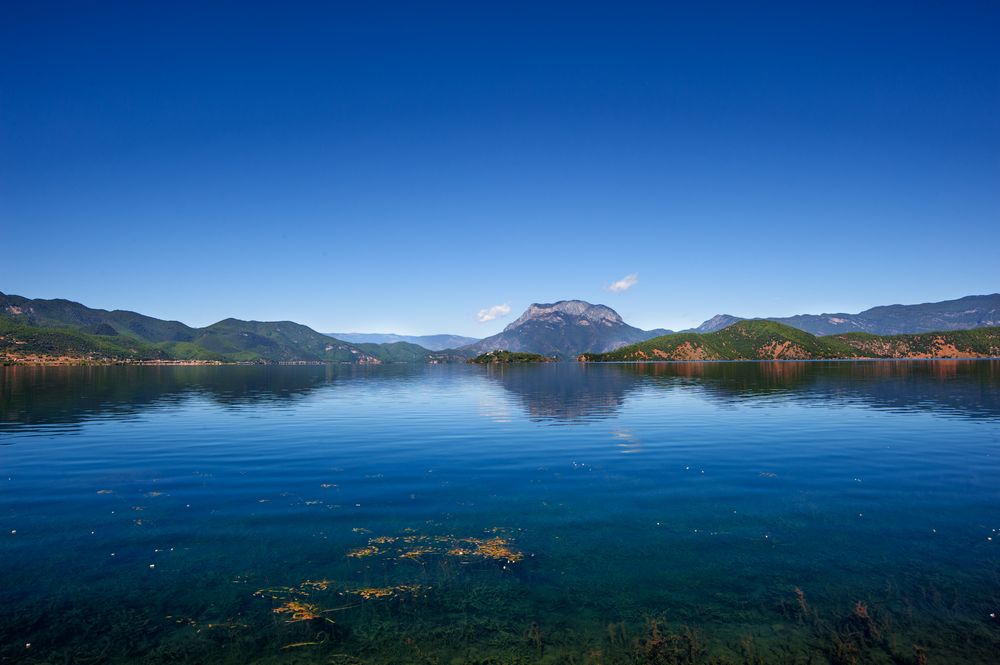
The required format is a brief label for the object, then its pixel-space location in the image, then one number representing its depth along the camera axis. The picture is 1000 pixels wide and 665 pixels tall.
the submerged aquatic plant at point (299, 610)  17.00
